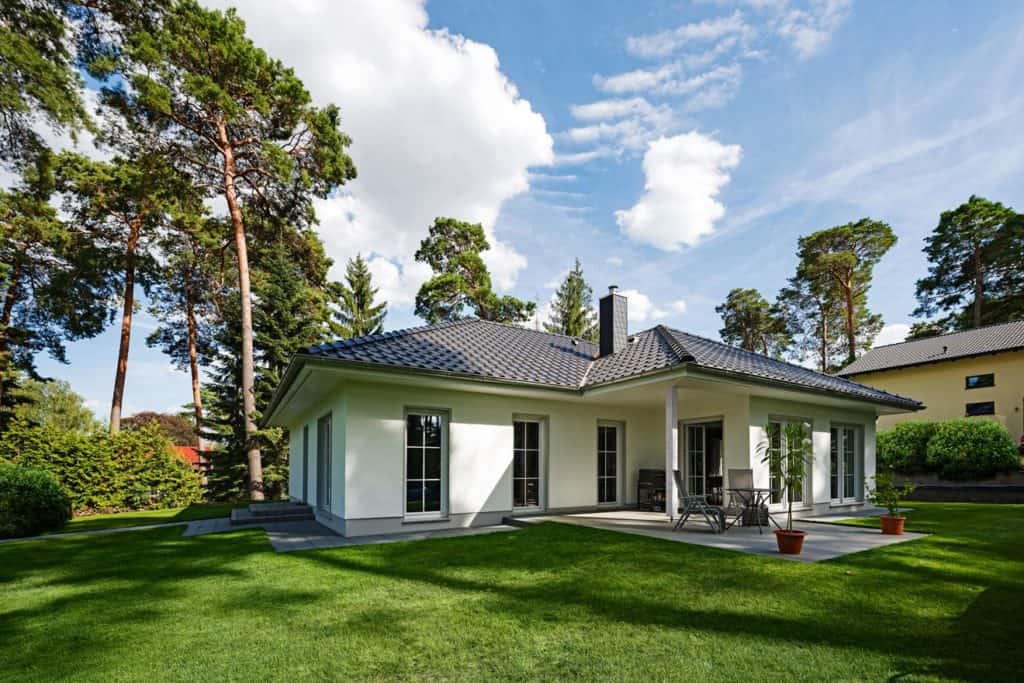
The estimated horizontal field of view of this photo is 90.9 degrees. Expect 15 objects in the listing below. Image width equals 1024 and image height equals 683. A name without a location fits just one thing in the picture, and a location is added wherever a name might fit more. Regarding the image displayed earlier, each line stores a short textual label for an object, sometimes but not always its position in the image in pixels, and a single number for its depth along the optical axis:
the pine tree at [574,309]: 29.53
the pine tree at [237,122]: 13.88
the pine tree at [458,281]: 26.20
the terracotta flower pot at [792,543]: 6.17
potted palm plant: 6.18
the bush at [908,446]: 17.82
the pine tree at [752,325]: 37.38
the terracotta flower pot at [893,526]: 7.71
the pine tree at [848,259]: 28.83
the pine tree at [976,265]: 25.88
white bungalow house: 8.25
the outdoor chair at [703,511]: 7.86
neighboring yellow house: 19.33
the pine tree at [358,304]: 28.39
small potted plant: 7.75
